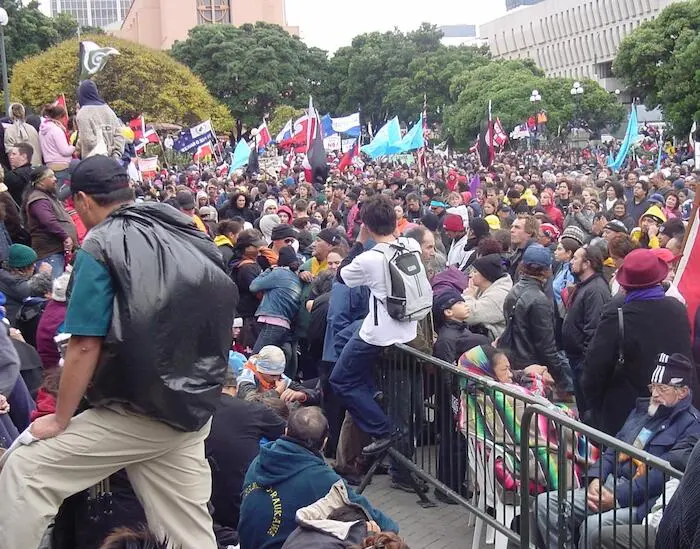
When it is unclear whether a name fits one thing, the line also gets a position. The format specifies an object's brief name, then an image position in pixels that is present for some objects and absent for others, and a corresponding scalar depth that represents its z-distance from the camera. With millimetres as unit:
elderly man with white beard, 4320
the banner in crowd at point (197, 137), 29375
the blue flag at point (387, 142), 26109
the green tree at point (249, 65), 69688
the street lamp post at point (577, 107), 62259
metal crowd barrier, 4461
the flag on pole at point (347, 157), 24625
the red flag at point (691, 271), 6129
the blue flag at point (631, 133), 24472
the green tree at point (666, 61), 40969
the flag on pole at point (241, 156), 23703
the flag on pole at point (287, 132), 29073
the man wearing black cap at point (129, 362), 3387
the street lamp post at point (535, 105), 50812
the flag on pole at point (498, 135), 28719
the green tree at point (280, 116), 58062
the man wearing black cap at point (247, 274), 9070
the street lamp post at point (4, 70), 19183
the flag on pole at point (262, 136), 29422
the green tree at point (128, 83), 44781
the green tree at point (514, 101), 61406
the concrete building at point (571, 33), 97562
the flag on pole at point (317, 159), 19688
